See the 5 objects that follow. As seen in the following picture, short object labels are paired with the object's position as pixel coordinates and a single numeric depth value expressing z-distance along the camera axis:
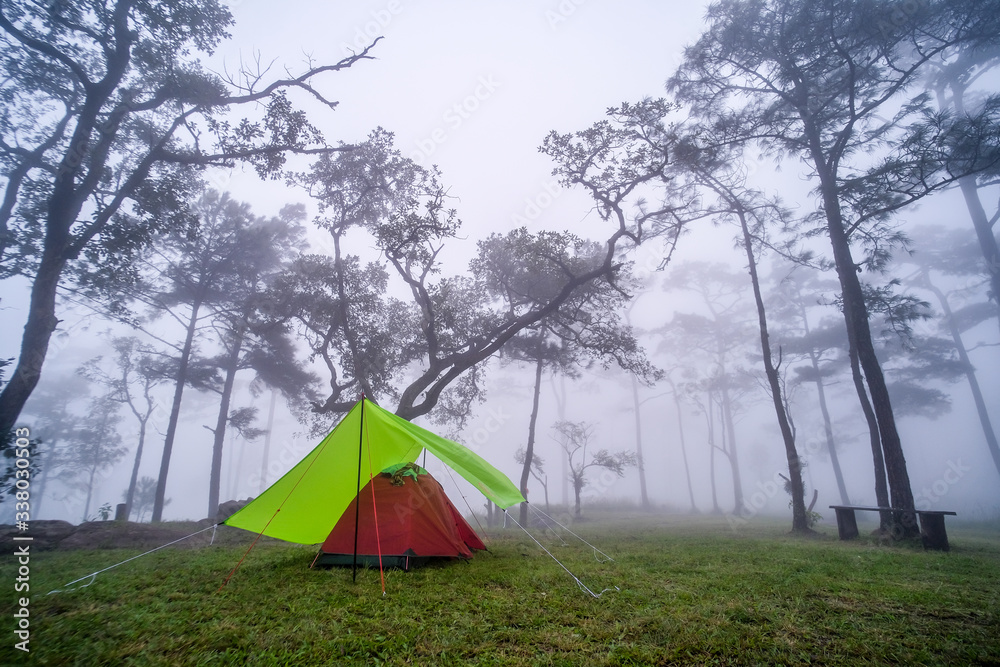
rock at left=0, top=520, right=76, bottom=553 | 7.27
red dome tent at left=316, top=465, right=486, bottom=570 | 5.46
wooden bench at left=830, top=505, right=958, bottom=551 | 7.96
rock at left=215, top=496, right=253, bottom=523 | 11.09
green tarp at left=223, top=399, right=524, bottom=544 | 5.84
